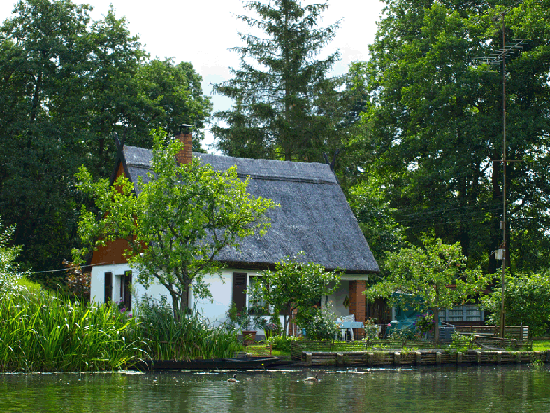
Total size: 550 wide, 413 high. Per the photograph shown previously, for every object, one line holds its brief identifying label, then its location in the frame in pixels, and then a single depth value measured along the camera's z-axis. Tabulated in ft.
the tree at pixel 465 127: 130.93
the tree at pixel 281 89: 148.05
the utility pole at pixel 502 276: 99.04
